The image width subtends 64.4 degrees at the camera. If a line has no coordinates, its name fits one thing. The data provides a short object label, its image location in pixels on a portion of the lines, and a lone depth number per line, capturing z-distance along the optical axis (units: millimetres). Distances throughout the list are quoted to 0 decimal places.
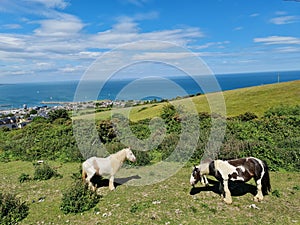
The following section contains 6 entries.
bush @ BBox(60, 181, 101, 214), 8523
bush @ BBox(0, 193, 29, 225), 8039
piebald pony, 8711
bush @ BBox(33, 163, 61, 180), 12227
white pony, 9961
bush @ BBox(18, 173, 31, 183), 12141
